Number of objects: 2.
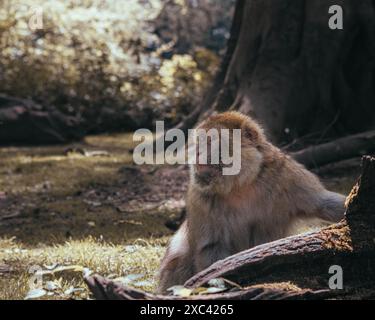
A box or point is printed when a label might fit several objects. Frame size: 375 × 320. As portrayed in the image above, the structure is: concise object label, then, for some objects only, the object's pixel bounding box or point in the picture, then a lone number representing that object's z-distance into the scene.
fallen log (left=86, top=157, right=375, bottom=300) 3.31
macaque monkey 3.94
